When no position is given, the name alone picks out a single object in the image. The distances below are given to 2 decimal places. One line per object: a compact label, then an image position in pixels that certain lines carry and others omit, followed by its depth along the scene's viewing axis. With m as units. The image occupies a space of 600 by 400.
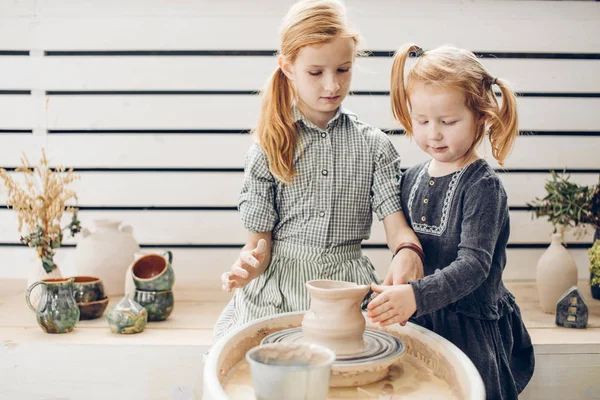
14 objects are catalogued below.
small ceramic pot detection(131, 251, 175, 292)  2.58
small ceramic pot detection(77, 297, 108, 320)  2.58
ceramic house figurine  2.43
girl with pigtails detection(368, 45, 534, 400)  1.79
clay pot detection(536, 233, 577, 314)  2.64
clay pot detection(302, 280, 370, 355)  1.49
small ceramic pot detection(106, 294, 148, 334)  2.39
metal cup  1.08
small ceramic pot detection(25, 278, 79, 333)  2.38
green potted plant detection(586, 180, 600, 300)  2.85
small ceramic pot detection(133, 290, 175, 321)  2.57
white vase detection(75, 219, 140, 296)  2.87
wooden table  2.27
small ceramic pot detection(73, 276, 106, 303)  2.58
